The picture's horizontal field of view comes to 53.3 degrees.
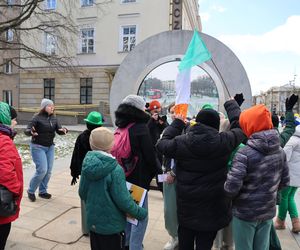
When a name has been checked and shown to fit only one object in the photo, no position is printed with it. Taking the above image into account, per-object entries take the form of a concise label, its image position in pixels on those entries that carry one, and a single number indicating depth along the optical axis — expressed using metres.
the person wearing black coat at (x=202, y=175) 2.56
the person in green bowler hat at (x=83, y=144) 3.61
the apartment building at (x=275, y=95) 84.62
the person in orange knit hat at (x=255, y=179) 2.54
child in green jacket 2.40
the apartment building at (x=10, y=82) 27.95
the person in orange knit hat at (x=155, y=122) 4.82
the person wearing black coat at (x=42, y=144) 5.13
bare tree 15.36
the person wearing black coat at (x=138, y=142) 3.01
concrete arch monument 5.88
